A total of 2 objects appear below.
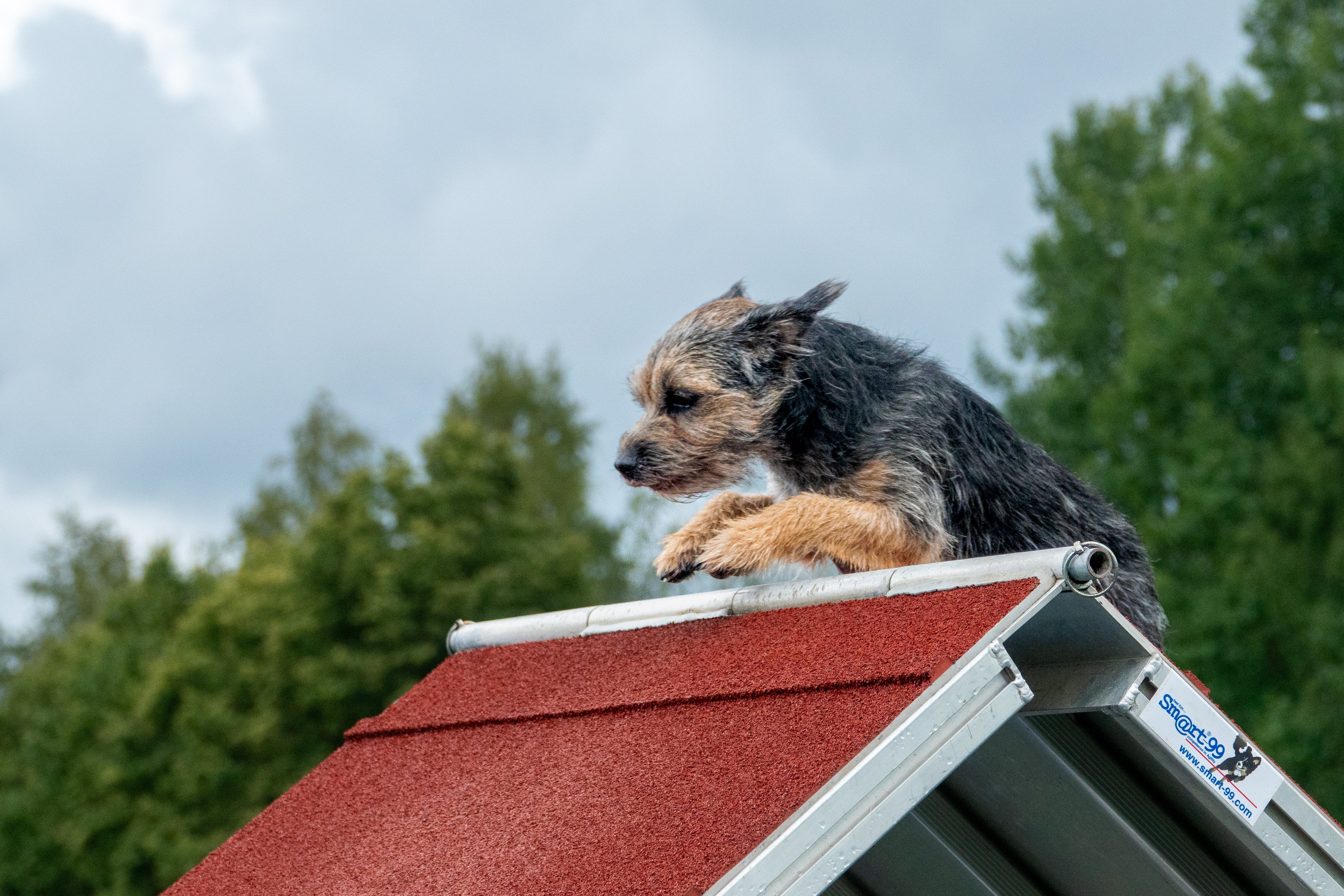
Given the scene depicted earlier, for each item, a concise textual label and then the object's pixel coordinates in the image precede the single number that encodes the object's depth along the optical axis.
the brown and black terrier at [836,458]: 7.38
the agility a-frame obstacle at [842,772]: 5.06
